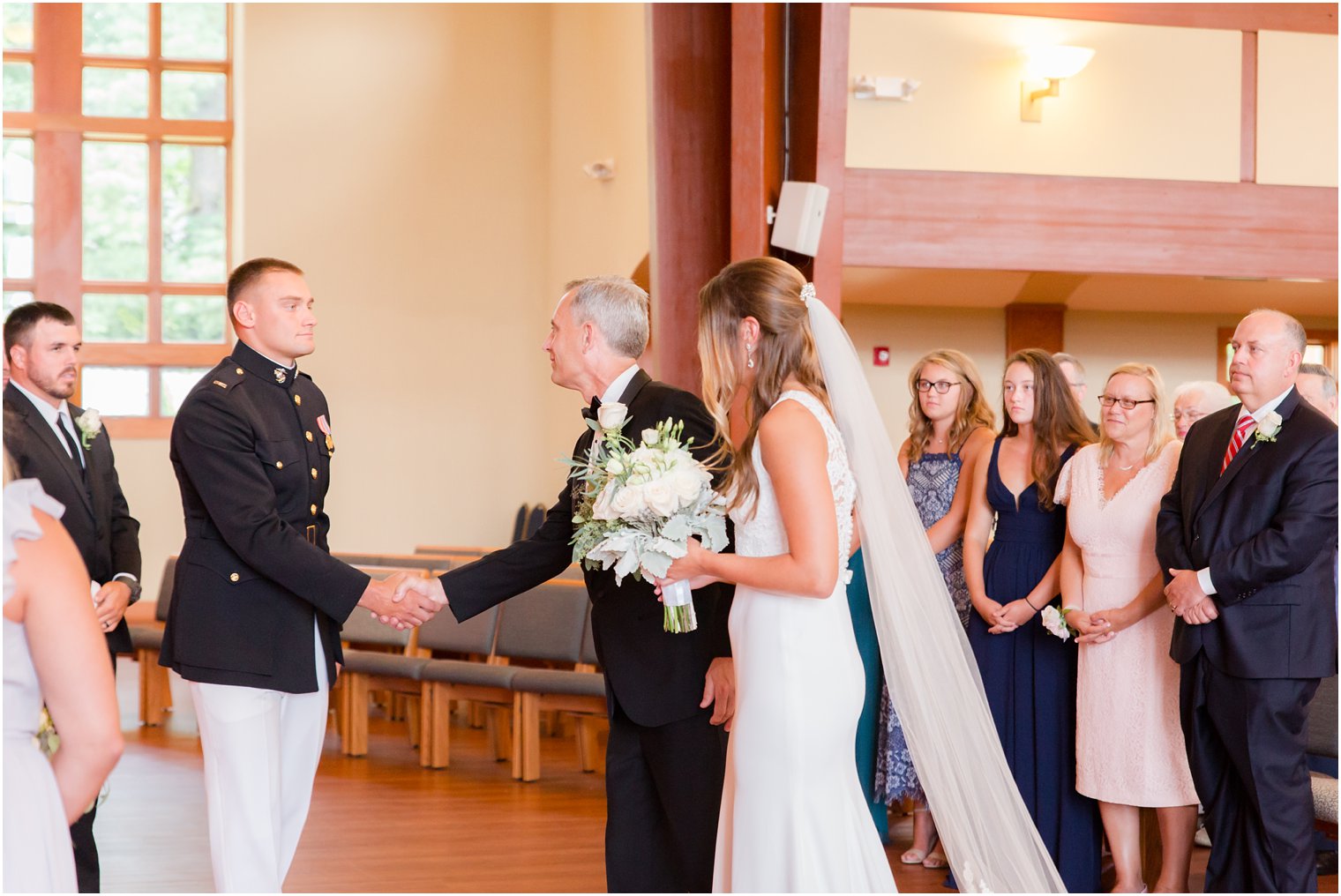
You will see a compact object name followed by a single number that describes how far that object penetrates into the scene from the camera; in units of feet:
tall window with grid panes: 44.70
